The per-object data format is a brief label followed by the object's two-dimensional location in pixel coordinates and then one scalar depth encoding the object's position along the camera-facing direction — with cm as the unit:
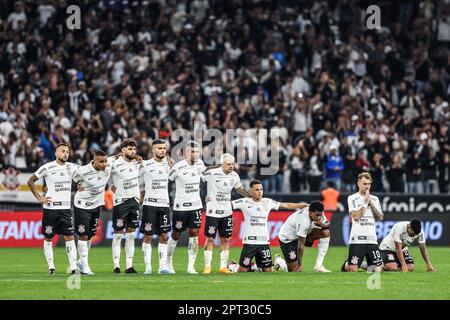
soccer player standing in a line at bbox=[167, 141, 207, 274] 2262
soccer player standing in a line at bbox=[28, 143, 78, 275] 2158
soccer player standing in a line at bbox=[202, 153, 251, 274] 2269
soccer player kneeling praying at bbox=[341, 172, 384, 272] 2259
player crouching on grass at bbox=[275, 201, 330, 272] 2303
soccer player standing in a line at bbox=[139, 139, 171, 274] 2233
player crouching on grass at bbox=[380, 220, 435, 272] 2288
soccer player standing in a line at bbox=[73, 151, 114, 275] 2200
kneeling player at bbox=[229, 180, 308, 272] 2308
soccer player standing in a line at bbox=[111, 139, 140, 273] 2225
